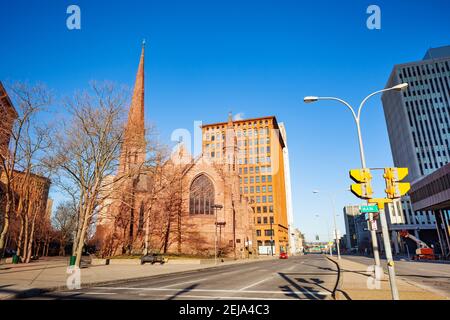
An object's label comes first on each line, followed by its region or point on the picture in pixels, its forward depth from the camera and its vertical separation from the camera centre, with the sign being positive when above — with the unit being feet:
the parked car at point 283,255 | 191.00 -17.59
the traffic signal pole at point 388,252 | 19.17 -1.78
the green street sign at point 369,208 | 22.77 +1.72
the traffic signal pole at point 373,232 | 28.07 -0.44
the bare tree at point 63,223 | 187.62 +9.87
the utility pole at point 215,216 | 125.62 +8.33
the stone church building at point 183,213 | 116.16 +9.87
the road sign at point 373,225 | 26.35 +0.34
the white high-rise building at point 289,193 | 391.26 +64.43
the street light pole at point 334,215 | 108.78 +5.78
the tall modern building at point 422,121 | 264.52 +111.38
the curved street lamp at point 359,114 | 28.50 +13.43
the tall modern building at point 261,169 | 271.69 +67.19
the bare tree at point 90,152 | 70.54 +22.69
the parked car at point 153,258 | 92.68 -8.49
